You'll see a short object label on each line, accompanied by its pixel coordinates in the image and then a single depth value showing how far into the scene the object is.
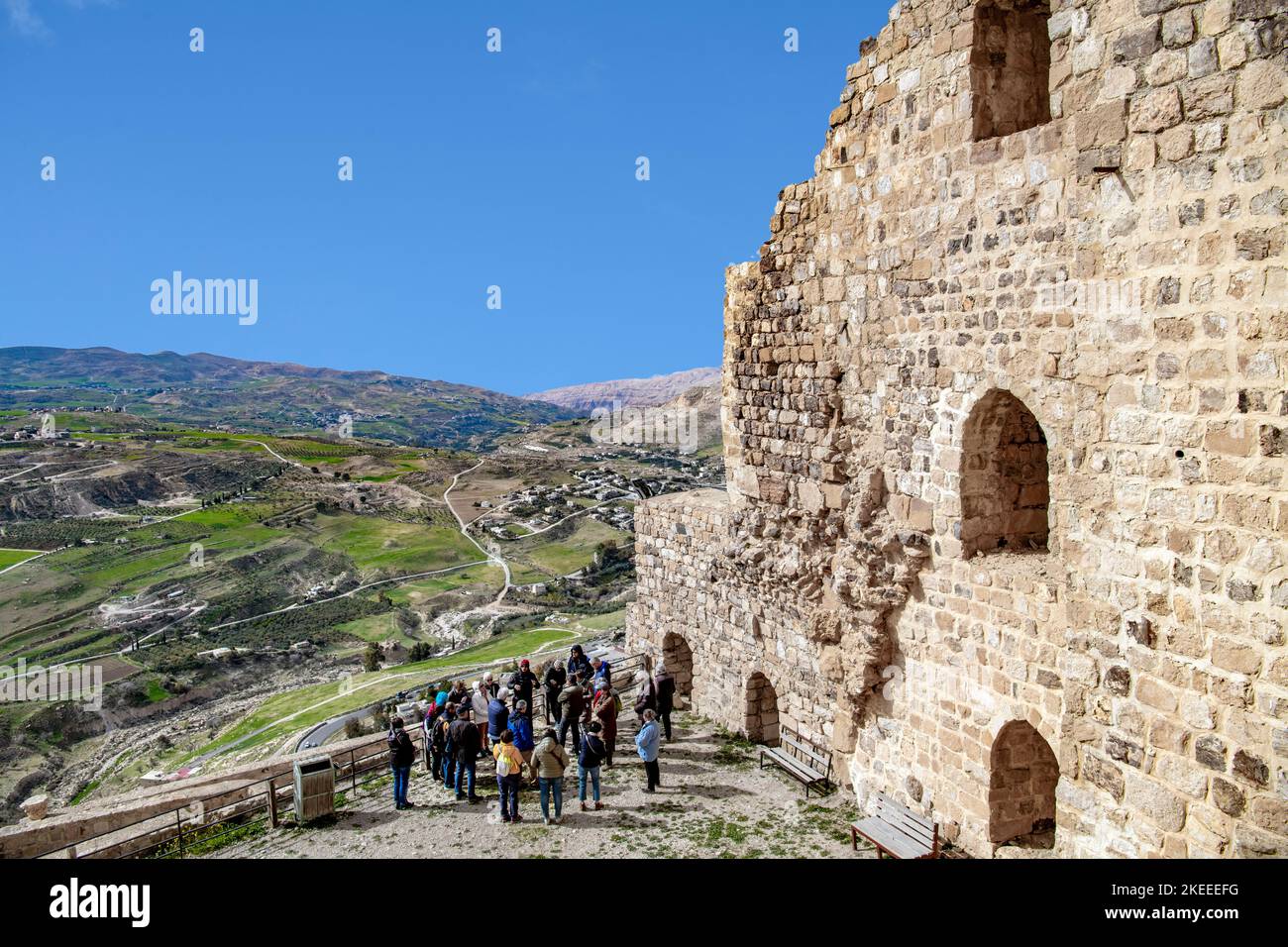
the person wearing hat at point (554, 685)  11.86
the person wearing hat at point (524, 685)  11.55
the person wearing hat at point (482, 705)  11.18
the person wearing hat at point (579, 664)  11.91
